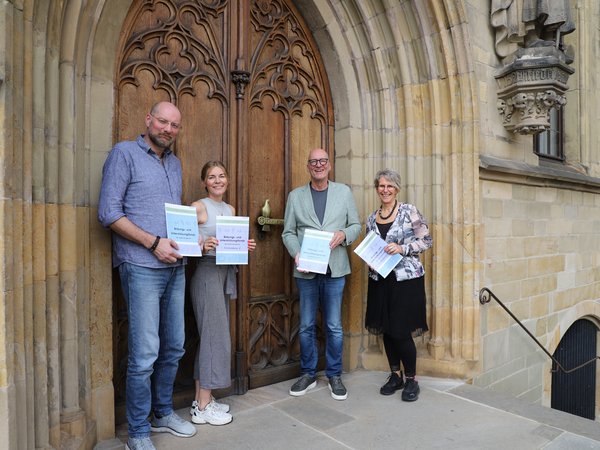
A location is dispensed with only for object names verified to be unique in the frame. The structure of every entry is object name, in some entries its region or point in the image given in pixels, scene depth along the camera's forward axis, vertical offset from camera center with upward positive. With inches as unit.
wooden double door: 120.0 +33.9
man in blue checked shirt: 95.3 -1.8
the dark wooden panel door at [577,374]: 226.7 -74.4
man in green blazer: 130.7 -6.6
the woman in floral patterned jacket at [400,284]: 128.6 -15.3
